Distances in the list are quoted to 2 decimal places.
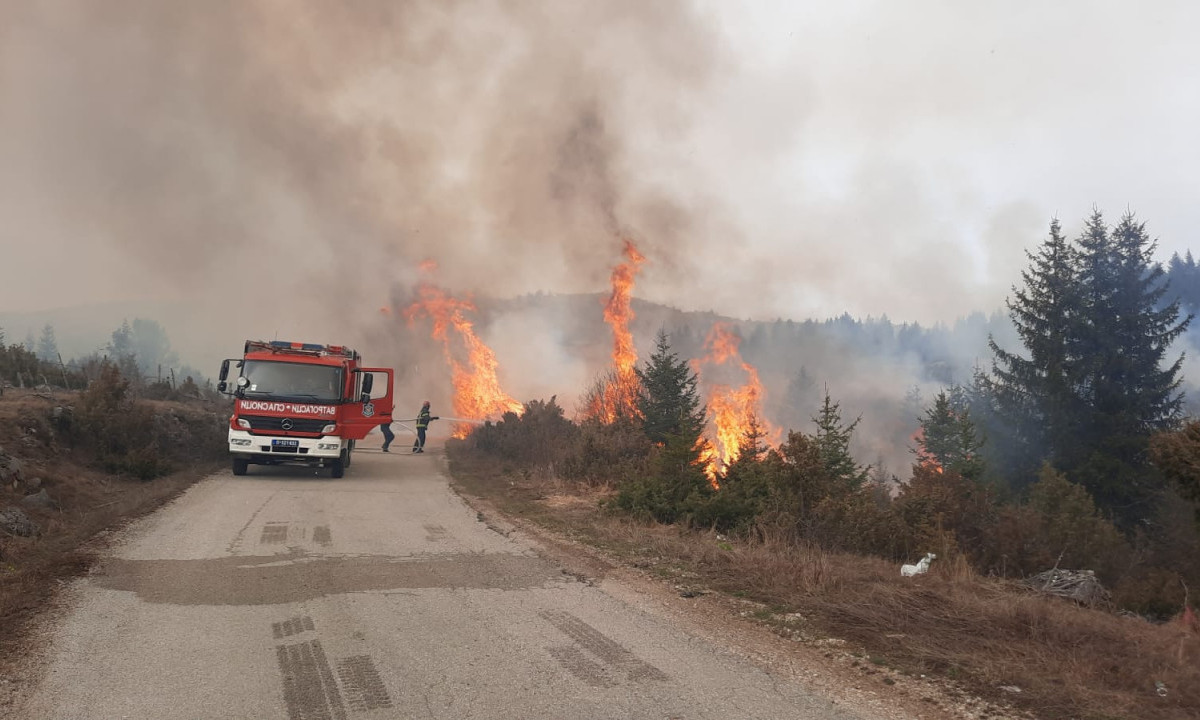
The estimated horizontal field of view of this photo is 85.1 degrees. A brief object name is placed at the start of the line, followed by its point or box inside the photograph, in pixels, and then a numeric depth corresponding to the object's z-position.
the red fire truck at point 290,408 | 14.76
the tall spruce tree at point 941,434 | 28.91
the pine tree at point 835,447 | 15.72
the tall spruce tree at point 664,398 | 23.72
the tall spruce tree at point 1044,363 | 25.91
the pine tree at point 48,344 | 128.50
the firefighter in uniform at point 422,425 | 23.56
